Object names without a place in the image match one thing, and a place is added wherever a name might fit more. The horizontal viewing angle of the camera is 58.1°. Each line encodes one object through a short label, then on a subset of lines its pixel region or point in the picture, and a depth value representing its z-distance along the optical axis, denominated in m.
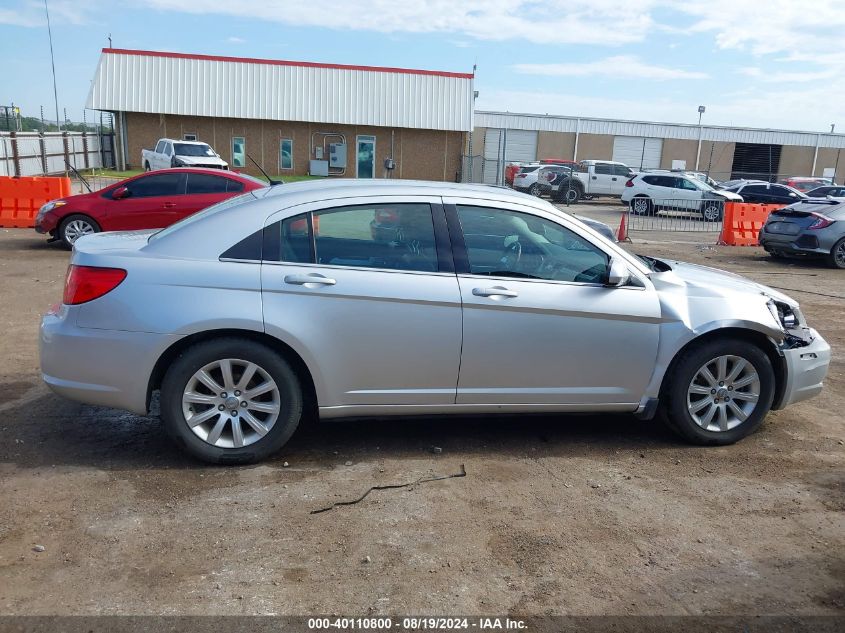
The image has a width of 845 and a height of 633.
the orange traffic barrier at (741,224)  18.36
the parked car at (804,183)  31.91
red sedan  12.25
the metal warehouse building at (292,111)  37.69
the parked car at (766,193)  27.23
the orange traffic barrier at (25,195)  16.12
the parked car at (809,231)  14.57
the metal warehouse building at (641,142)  46.00
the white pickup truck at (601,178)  32.31
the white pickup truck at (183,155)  28.89
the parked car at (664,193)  25.94
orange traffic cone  18.16
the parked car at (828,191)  26.33
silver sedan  4.46
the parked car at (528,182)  29.98
